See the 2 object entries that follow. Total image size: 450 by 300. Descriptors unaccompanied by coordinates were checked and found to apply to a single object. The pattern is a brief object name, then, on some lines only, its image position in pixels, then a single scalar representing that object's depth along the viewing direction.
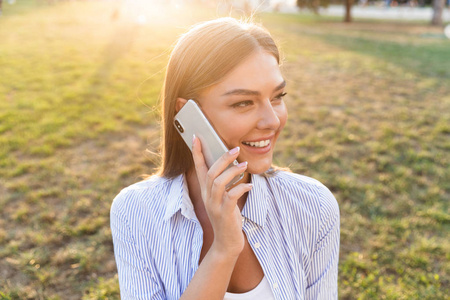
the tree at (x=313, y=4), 22.45
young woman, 0.76
